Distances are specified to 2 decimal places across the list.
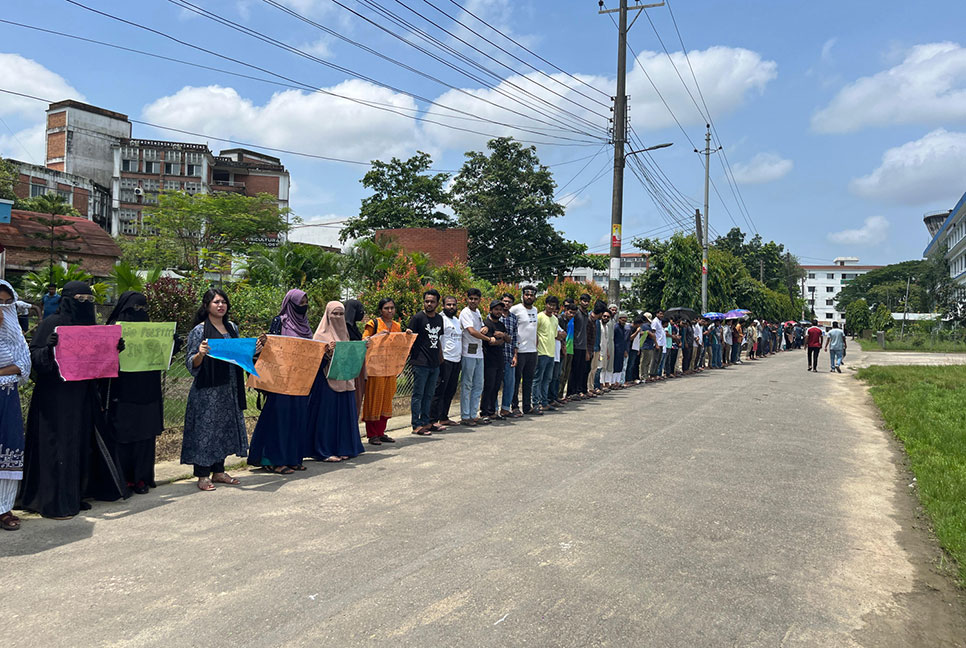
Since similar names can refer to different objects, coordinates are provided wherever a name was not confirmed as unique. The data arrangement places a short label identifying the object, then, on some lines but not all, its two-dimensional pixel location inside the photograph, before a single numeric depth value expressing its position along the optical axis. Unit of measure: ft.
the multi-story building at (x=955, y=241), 220.33
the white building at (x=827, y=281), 459.73
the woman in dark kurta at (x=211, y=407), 21.25
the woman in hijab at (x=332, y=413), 25.55
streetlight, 66.28
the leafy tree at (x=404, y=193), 163.43
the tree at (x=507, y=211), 152.56
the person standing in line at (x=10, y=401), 17.03
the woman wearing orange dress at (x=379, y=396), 29.73
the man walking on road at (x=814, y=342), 82.12
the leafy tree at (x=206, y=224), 133.08
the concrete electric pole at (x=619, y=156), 66.85
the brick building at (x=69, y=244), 101.04
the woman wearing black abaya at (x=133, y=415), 20.02
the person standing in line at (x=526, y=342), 39.29
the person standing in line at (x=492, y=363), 36.41
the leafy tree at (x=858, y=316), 296.51
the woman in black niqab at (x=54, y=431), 18.01
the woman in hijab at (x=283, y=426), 23.61
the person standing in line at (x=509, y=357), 37.58
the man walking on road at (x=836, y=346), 82.07
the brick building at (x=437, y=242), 110.93
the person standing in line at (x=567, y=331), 45.20
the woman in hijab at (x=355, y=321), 27.99
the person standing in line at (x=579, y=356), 46.42
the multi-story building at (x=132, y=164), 217.15
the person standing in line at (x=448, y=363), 33.47
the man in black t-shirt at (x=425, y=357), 32.07
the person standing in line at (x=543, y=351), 41.06
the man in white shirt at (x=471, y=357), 34.58
